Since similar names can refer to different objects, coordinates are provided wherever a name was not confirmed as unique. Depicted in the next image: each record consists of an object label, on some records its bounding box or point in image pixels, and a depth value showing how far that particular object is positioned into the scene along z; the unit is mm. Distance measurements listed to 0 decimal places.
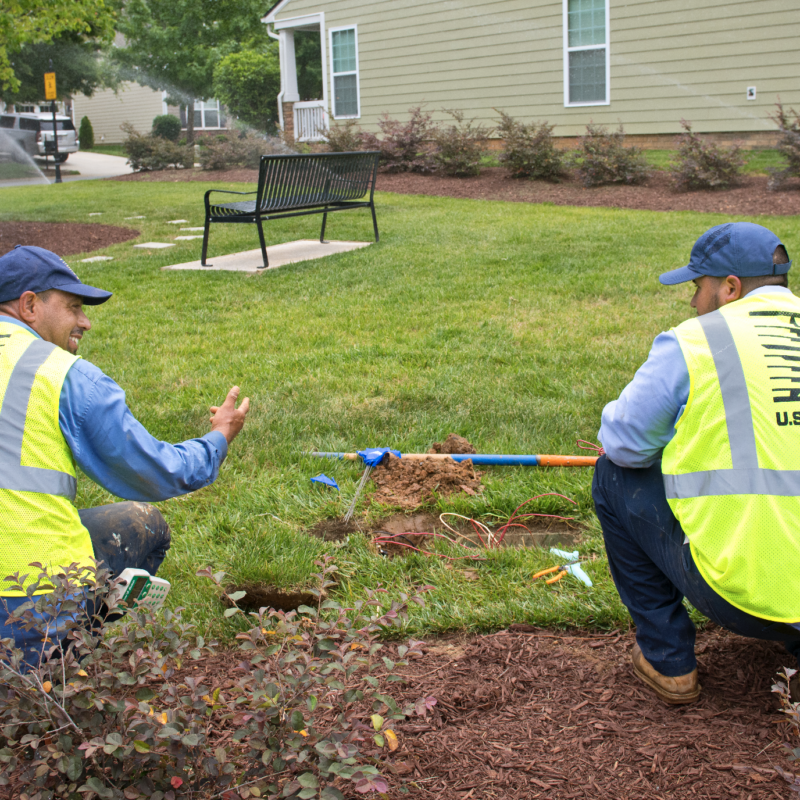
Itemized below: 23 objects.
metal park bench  8625
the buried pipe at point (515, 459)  3861
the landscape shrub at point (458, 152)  15328
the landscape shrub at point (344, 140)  17453
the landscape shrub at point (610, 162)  13297
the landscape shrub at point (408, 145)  16453
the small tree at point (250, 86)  27547
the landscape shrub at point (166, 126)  31031
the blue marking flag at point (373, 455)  3836
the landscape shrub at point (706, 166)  12227
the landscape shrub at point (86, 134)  37281
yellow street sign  23109
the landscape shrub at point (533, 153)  14367
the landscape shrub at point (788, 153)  11703
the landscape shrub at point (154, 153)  22891
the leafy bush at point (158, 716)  1613
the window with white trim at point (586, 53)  15617
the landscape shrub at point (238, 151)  20828
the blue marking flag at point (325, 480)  3750
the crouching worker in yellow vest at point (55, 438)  1971
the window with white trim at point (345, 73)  20062
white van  28188
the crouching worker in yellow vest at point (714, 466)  1939
